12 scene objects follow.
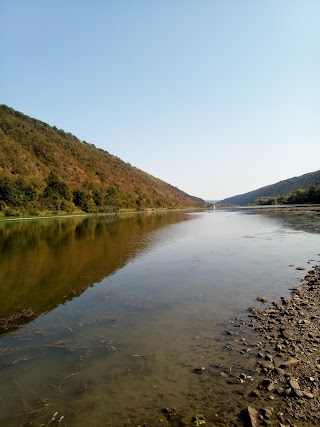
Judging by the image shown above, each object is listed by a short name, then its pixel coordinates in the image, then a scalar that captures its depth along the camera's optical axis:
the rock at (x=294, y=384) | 7.22
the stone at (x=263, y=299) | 14.00
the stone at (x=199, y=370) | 8.33
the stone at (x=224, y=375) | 8.02
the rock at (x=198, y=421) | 6.34
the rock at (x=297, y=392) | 6.97
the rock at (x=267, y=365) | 8.18
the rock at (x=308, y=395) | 6.87
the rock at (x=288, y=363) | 8.25
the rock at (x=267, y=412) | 6.37
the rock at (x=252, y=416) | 6.14
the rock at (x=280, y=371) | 7.90
